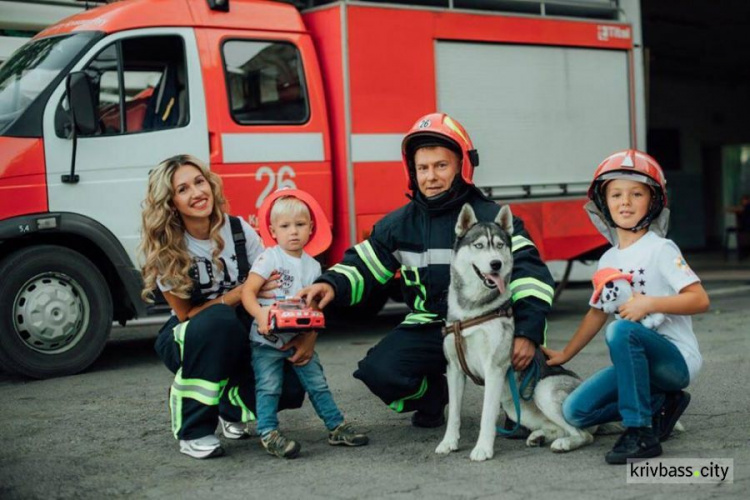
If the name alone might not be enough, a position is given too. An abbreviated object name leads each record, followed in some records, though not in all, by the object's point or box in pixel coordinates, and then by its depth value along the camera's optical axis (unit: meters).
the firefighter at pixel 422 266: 4.89
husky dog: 4.46
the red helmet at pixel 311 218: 4.81
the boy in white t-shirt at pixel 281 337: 4.68
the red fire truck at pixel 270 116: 7.23
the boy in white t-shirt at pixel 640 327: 4.34
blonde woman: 4.66
